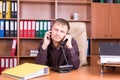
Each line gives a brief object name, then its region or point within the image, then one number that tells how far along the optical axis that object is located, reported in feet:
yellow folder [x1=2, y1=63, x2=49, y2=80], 4.92
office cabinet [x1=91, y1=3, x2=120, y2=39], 12.84
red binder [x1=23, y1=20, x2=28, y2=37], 12.35
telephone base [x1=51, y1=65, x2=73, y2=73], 5.72
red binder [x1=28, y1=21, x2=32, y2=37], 12.38
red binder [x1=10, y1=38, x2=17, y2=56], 12.27
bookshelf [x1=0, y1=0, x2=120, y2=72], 12.81
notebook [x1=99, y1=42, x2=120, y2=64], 5.57
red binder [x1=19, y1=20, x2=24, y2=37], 12.31
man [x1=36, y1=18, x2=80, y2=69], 6.58
